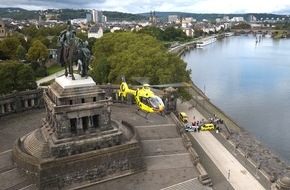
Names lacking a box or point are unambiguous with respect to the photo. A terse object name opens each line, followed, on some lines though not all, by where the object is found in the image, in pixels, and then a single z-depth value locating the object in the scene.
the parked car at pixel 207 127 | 43.38
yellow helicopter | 35.72
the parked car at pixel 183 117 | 46.41
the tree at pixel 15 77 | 51.00
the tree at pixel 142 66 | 51.78
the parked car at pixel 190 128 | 42.82
